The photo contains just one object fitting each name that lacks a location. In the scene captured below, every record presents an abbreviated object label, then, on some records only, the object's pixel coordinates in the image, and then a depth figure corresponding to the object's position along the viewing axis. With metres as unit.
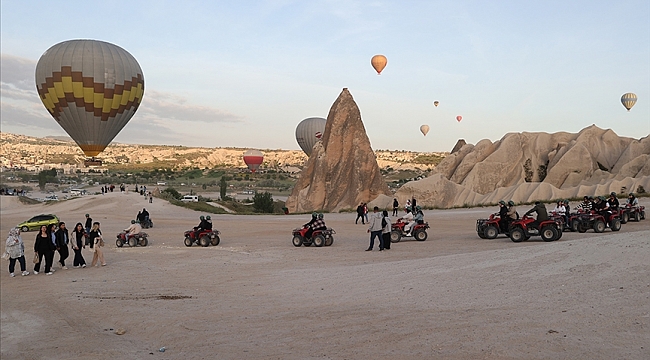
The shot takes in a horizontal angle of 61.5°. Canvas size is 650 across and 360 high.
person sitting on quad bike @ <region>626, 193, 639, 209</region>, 23.99
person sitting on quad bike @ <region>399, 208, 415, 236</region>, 21.11
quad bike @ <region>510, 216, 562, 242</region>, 17.61
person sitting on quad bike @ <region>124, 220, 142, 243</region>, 23.39
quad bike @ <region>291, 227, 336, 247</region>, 21.08
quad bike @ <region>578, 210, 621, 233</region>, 20.23
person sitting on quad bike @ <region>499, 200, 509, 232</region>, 19.34
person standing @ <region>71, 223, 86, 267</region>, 17.06
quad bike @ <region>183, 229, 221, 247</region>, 22.72
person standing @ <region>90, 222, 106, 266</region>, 17.33
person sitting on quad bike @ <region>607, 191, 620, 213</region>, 21.33
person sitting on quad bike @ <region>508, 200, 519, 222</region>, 19.05
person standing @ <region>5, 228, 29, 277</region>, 16.03
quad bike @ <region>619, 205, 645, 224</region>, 23.20
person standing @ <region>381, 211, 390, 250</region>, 18.36
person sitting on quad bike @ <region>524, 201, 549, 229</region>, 17.86
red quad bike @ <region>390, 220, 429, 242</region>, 21.08
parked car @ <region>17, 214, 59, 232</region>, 34.03
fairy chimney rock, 51.22
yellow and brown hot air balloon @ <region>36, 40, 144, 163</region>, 44.31
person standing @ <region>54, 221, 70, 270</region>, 16.61
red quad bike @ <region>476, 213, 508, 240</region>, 20.12
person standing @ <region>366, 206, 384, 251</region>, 18.34
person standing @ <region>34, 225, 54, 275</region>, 15.95
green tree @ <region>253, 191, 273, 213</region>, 57.97
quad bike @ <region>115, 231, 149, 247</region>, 23.56
